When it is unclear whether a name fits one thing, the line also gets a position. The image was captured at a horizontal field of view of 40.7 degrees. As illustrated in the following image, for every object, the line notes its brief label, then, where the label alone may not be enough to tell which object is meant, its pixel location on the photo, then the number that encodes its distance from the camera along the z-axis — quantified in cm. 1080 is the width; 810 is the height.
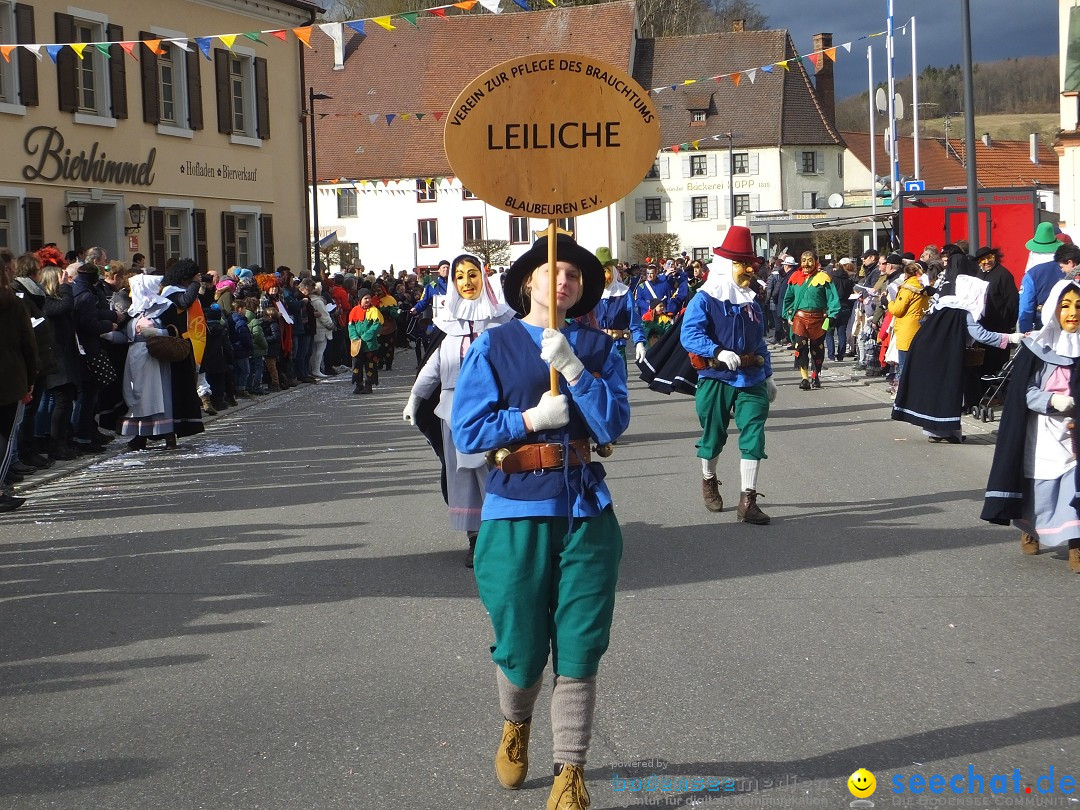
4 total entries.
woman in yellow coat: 1593
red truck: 2734
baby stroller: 1422
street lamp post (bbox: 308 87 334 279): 3416
